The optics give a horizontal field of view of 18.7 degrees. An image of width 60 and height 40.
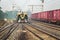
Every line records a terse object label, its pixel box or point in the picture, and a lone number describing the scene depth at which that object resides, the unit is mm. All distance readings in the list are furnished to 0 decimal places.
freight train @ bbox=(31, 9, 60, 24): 28570
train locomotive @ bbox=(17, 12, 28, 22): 39531
